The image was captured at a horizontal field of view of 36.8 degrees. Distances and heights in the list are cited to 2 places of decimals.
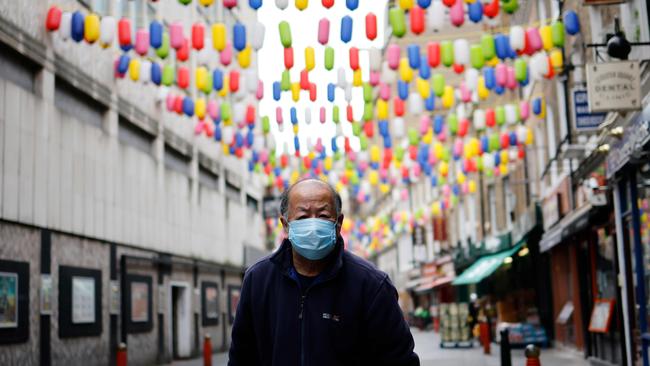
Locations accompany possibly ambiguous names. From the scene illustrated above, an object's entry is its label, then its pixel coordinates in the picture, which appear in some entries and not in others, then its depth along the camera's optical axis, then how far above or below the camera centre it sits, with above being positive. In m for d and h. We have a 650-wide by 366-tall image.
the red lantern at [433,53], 19.16 +4.95
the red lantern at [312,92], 20.42 +4.57
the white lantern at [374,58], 20.41 +5.20
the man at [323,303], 3.84 +0.03
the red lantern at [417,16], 17.30 +5.12
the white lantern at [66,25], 18.45 +5.52
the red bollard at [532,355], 10.80 -0.56
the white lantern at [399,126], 25.55 +4.75
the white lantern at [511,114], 22.91 +4.44
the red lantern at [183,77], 21.99 +5.33
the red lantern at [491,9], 17.16 +5.18
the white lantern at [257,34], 18.22 +5.18
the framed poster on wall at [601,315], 18.38 -0.27
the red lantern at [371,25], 17.64 +5.11
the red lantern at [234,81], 20.89 +4.95
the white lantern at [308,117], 22.23 +4.39
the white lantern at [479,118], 24.05 +4.58
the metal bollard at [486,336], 25.26 -0.79
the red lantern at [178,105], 24.03 +5.14
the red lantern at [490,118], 23.81 +4.53
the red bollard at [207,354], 20.78 -0.82
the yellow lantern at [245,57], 19.38 +5.07
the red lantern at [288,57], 18.59 +4.83
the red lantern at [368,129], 25.50 +4.73
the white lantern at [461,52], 19.05 +4.92
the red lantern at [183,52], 19.34 +5.23
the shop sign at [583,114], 17.59 +3.37
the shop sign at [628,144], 12.88 +2.22
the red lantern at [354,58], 19.27 +4.94
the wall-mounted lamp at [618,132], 15.05 +2.60
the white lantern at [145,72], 21.09 +5.24
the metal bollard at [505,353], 14.05 -0.69
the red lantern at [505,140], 24.95 +4.17
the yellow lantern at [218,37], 18.16 +5.13
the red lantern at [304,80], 20.20 +4.77
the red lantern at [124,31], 18.50 +5.41
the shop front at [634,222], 13.67 +1.22
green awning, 30.66 +1.30
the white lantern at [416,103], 22.52 +4.70
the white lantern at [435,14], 17.80 +5.38
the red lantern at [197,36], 18.97 +5.38
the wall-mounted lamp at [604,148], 17.14 +2.70
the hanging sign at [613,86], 12.95 +2.84
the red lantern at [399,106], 23.20 +4.78
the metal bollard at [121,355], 16.22 -0.61
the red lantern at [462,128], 24.93 +4.52
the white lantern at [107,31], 18.42 +5.39
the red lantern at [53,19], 19.02 +5.81
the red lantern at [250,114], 23.67 +4.80
